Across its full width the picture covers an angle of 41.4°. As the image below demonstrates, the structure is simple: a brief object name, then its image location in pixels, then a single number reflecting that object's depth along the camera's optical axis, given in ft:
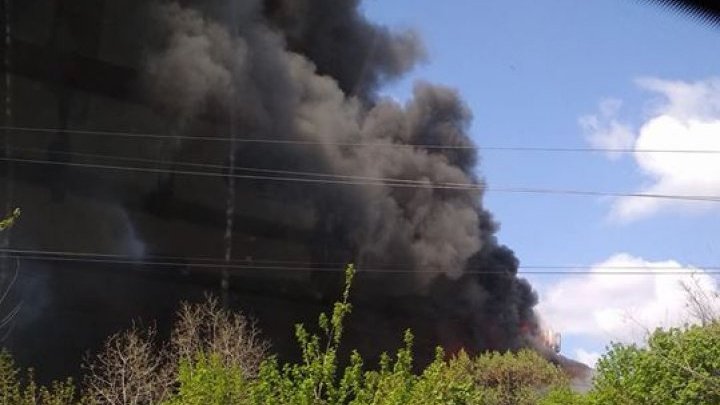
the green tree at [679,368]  60.34
